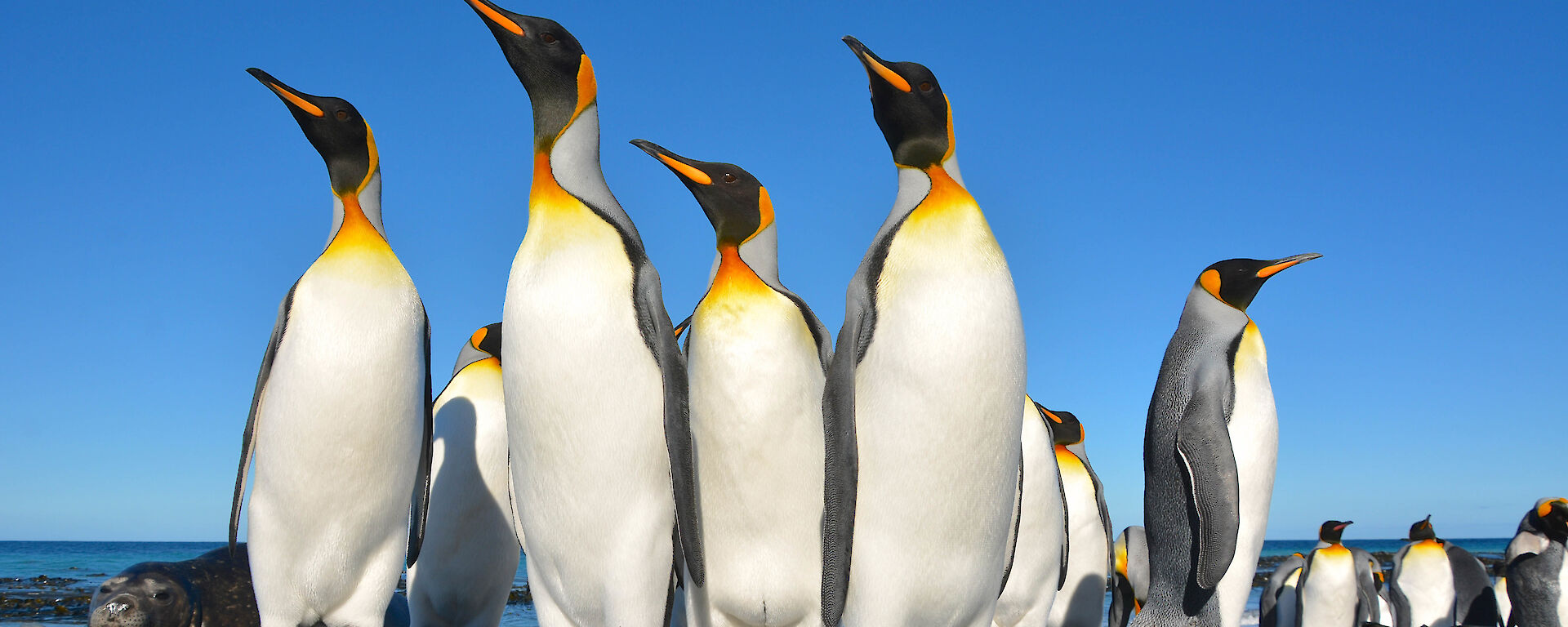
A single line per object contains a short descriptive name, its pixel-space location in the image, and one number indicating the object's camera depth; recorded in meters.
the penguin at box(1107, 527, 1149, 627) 7.68
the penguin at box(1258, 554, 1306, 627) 10.43
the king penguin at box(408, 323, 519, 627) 4.63
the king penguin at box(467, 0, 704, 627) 3.29
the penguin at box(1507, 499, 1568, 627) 8.23
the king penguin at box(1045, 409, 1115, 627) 6.14
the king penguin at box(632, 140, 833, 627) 3.38
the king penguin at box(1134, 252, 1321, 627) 4.32
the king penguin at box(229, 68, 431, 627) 3.70
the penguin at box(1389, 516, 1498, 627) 10.35
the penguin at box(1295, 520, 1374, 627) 8.78
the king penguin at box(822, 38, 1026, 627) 3.20
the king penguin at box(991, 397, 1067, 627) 5.07
